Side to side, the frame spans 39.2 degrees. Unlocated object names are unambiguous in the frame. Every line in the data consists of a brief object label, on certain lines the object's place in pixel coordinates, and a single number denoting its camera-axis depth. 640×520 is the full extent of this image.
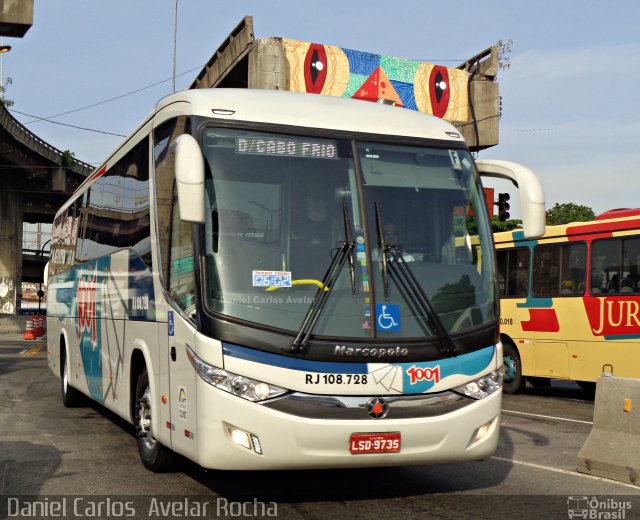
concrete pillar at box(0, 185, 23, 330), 57.97
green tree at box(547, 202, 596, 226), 82.00
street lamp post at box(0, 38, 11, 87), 18.05
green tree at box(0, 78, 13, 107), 45.88
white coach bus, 6.32
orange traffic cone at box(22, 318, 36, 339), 45.53
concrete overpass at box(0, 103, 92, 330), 52.66
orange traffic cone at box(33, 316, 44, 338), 46.62
